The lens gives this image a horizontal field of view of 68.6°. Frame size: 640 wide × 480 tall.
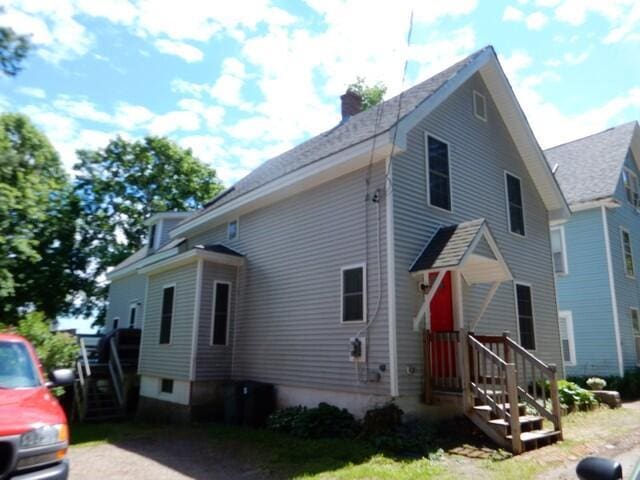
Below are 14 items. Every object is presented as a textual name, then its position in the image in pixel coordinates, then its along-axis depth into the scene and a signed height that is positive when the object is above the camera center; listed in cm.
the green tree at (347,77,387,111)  3169 +1638
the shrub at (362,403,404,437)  780 -134
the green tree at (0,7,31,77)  973 +583
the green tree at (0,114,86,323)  2533 +481
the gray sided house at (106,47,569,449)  873 +159
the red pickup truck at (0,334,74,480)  407 -82
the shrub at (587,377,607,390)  1273 -108
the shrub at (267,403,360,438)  832 -152
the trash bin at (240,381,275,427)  1017 -141
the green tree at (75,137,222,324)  3262 +1045
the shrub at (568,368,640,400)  1402 -122
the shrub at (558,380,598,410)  1056 -122
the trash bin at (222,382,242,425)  1035 -145
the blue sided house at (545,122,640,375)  1581 +251
